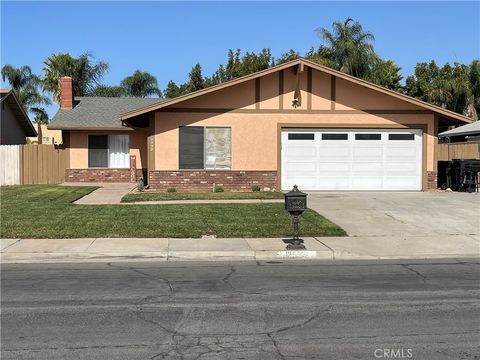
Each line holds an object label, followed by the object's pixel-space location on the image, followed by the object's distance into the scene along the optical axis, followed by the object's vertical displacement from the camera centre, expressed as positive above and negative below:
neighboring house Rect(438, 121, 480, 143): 31.31 +2.04
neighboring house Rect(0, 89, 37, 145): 30.47 +2.55
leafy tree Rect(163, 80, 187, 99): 49.16 +6.86
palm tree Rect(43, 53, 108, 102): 40.53 +6.90
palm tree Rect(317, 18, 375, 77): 37.62 +8.18
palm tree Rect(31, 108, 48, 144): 46.84 +4.27
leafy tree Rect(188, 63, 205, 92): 46.66 +7.39
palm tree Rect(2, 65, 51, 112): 46.09 +6.79
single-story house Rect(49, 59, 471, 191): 20.70 +1.15
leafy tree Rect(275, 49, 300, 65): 44.97 +9.03
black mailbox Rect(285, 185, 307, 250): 10.75 -0.73
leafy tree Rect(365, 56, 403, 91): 38.50 +7.15
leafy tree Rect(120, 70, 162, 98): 51.84 +7.61
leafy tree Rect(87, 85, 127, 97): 51.50 +7.01
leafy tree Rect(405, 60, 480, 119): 40.00 +5.79
